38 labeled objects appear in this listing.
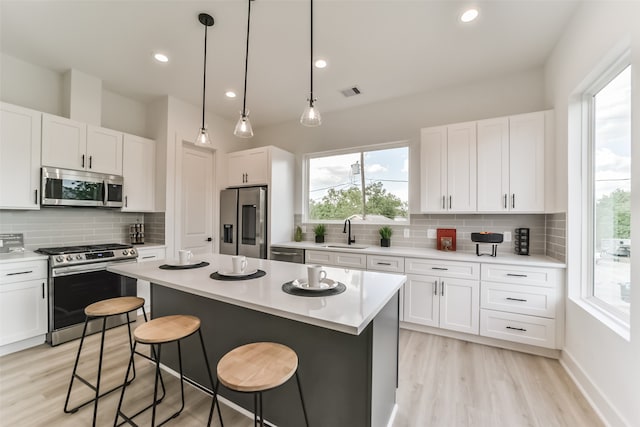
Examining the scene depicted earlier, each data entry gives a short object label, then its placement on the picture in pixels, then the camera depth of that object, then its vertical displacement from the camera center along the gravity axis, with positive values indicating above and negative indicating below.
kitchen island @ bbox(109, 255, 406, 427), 1.29 -0.69
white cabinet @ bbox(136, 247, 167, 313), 3.51 -0.57
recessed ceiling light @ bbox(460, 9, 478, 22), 2.19 +1.63
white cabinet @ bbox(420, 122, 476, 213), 3.05 +0.56
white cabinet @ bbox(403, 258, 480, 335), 2.80 -0.84
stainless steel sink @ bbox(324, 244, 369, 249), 3.79 -0.43
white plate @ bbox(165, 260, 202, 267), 2.09 -0.39
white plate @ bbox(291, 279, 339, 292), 1.47 -0.39
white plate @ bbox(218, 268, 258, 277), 1.79 -0.40
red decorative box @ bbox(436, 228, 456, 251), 3.34 -0.28
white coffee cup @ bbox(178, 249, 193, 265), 2.14 -0.34
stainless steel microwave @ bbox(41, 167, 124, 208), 2.92 +0.28
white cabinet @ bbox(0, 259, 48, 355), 2.52 -0.86
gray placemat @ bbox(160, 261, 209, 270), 2.05 -0.40
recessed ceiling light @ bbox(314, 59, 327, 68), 2.90 +1.63
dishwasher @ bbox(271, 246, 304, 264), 3.84 -0.56
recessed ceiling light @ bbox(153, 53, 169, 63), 2.85 +1.64
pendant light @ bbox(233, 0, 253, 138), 2.18 +0.70
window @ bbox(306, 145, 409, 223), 3.84 +0.46
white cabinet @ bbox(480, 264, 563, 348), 2.48 -0.81
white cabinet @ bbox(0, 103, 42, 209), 2.66 +0.55
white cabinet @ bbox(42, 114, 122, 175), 2.95 +0.77
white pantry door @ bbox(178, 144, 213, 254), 4.09 +0.22
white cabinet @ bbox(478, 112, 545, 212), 2.76 +0.56
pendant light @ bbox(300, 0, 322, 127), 1.91 +0.69
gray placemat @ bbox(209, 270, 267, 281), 1.76 -0.41
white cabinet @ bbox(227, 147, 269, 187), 4.16 +0.75
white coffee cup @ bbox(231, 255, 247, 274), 1.85 -0.34
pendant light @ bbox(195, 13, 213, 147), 2.29 +1.62
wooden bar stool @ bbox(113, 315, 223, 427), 1.46 -0.66
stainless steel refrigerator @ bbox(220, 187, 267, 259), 4.07 -0.11
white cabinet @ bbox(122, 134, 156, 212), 3.60 +0.54
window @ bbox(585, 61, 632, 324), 1.82 +0.20
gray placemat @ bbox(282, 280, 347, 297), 1.42 -0.40
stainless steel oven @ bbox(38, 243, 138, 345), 2.75 -0.78
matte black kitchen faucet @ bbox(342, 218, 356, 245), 4.01 -0.21
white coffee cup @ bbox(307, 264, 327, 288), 1.49 -0.33
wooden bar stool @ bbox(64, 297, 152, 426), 1.81 -0.65
